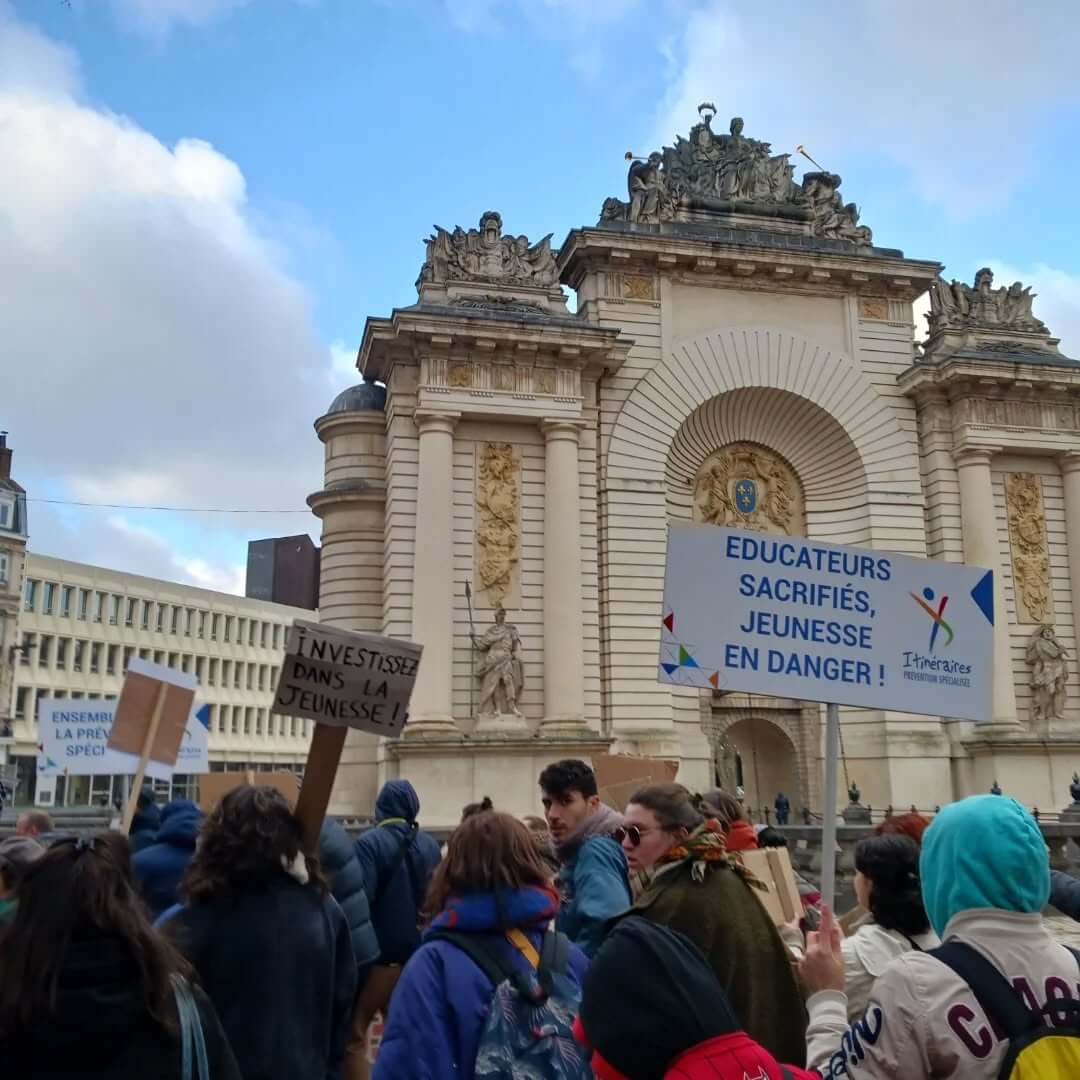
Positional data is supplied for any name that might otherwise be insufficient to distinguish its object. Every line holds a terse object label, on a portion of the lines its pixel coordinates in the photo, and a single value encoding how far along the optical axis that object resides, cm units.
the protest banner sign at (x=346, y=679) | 508
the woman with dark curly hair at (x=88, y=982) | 240
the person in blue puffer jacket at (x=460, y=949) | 329
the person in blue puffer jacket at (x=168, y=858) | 536
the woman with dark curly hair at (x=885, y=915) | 395
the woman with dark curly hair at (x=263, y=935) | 373
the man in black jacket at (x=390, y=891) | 645
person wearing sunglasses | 338
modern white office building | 5441
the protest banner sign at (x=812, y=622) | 547
